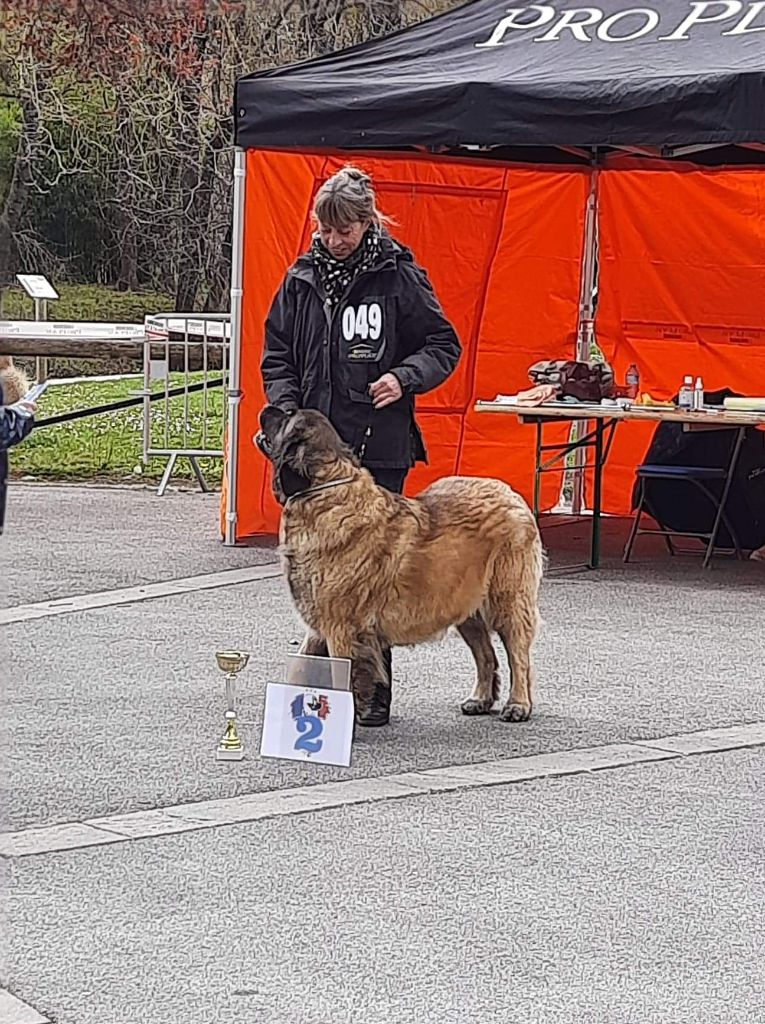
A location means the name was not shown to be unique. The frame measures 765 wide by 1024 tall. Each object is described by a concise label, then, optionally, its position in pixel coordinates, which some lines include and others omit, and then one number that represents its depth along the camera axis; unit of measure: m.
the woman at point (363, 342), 6.81
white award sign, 6.21
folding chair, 11.71
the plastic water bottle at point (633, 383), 12.19
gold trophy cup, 6.23
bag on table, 11.38
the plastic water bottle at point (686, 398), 10.98
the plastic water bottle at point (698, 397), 11.02
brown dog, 6.49
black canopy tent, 10.16
